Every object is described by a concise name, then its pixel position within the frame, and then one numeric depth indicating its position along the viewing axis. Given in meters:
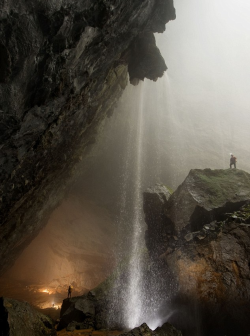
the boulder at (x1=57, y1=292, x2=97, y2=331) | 12.22
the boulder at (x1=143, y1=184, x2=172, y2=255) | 16.33
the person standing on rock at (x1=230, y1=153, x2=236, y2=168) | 19.19
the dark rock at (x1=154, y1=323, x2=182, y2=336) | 9.23
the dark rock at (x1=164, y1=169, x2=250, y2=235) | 14.12
